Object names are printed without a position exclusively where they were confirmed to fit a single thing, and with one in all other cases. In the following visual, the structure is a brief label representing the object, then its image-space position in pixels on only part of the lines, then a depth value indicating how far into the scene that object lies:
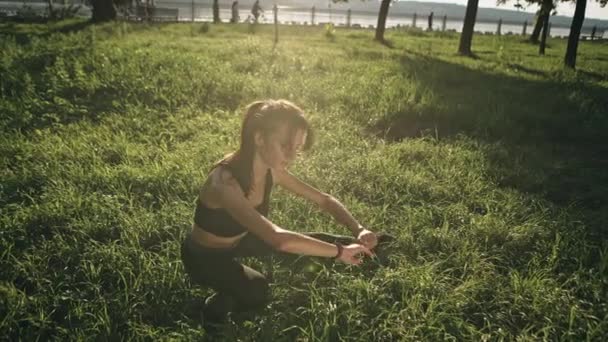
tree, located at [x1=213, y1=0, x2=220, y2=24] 29.01
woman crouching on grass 2.48
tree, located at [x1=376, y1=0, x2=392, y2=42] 21.75
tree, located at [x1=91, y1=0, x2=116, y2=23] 20.70
